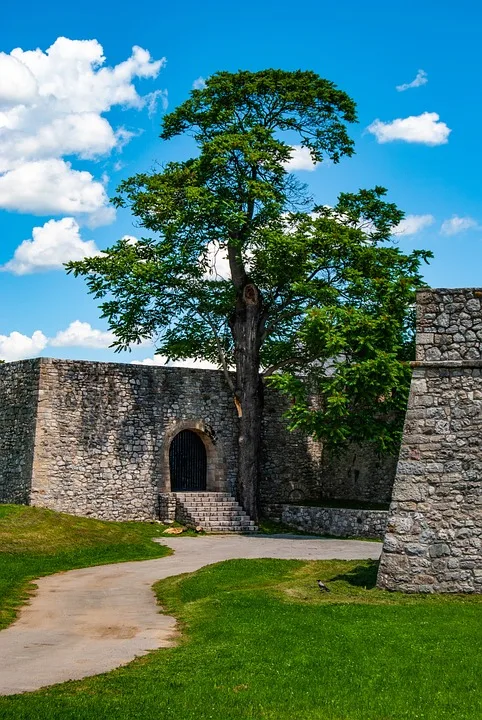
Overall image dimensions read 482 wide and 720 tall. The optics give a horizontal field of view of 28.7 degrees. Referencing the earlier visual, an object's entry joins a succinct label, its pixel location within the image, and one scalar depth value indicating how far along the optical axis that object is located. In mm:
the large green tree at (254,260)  25641
